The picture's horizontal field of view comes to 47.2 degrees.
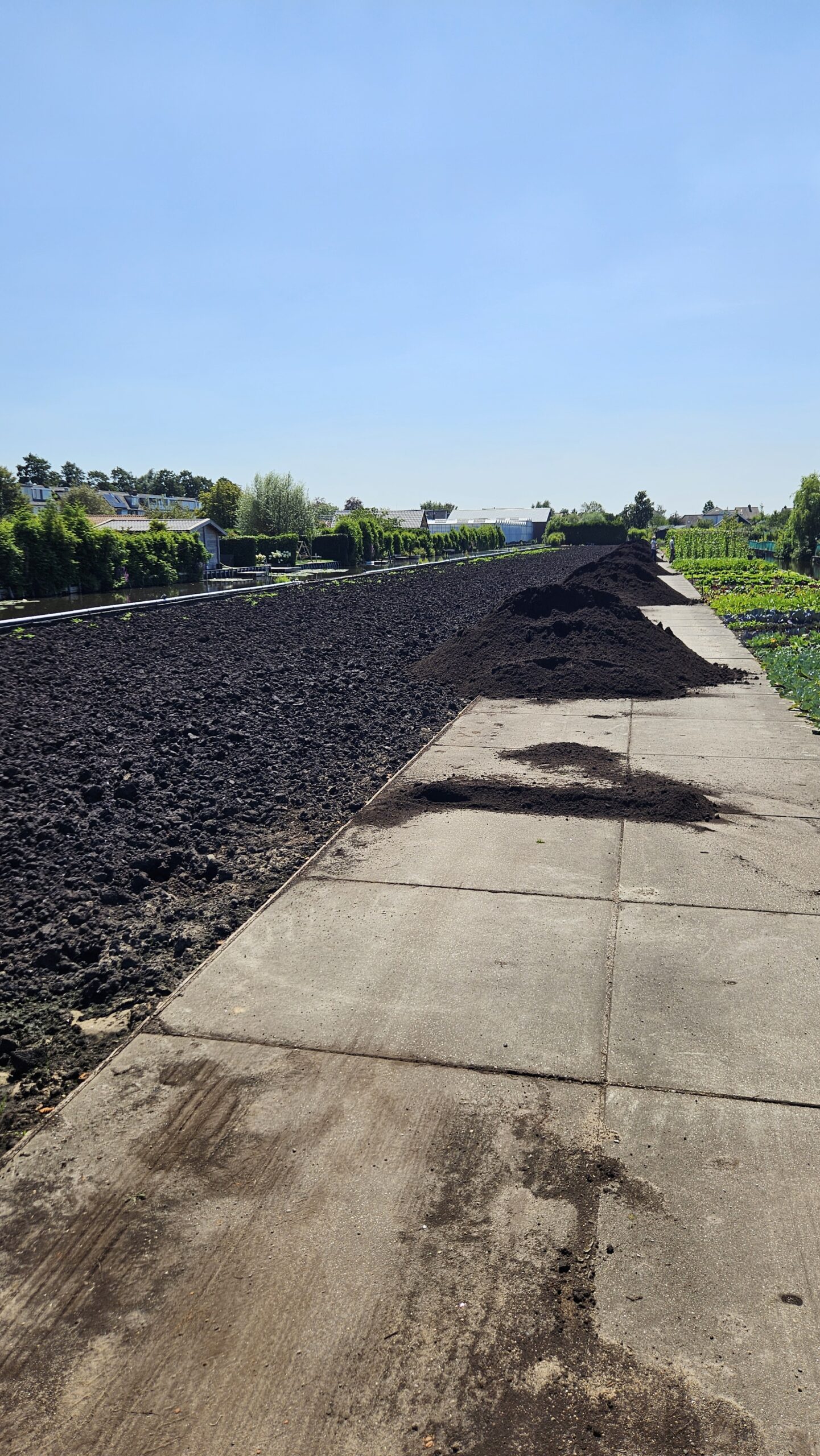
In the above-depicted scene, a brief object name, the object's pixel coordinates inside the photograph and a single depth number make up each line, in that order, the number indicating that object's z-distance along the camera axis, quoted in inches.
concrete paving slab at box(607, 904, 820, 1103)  161.0
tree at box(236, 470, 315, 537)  3307.1
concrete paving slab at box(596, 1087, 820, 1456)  103.2
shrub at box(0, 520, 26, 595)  1332.4
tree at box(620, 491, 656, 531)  5846.5
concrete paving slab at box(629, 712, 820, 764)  405.4
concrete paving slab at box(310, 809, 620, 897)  252.8
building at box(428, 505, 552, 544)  5866.1
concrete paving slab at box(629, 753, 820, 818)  323.6
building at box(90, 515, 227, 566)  2485.2
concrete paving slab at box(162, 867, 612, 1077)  172.9
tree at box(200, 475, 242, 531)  3996.1
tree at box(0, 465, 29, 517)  3176.7
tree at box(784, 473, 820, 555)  3521.2
